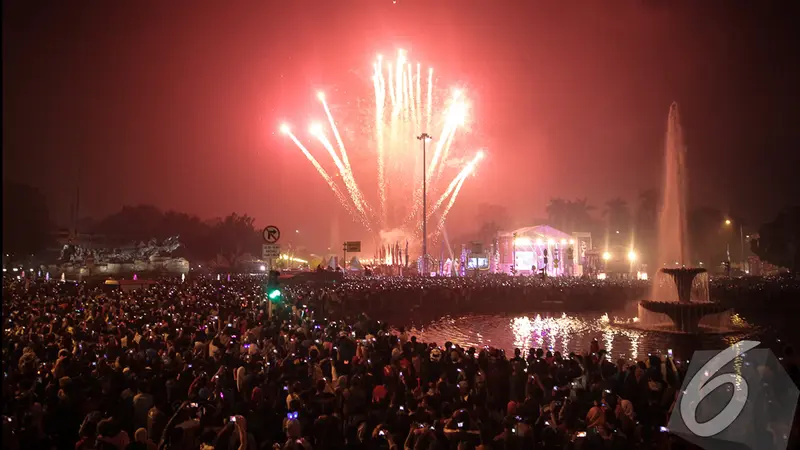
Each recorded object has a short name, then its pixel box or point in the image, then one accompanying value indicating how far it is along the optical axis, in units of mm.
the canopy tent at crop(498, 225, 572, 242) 70062
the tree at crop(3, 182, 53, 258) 61250
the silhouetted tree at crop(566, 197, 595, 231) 131900
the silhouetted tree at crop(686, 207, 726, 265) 93688
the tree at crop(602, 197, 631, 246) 120500
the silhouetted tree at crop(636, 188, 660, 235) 109588
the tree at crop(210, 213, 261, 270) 104438
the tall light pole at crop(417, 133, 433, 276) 44094
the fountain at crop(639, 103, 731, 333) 22844
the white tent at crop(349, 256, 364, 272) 65500
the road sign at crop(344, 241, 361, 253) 36562
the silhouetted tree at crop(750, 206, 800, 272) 68312
